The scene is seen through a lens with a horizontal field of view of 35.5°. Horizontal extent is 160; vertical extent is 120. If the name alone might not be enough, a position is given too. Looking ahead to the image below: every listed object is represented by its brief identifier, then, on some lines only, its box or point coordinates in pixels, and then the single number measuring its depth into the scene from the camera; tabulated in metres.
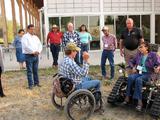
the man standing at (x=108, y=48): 7.07
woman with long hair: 9.05
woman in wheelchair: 4.48
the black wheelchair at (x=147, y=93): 4.29
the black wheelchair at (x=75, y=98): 4.22
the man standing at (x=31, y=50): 6.08
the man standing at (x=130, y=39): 5.96
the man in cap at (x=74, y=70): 4.33
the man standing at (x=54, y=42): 9.44
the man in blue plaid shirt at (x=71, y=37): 7.14
